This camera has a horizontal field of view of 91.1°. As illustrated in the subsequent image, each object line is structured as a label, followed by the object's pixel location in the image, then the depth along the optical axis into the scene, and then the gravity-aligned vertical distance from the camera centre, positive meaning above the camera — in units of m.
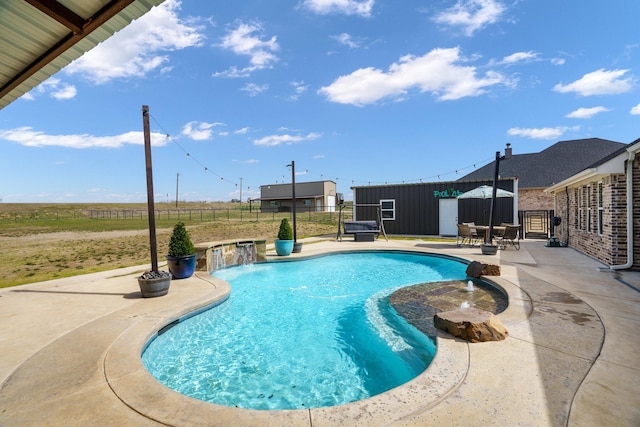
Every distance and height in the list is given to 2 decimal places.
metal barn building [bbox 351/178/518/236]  14.20 -0.09
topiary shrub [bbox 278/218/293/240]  10.60 -0.84
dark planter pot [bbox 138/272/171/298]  5.39 -1.33
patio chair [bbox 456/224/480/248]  11.77 -1.13
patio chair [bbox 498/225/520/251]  10.83 -1.10
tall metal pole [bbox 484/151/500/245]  10.11 +0.29
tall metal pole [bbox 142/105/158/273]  5.72 +0.84
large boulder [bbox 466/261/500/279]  6.73 -1.43
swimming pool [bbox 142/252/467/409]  3.34 -1.93
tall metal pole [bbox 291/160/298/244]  11.46 +1.33
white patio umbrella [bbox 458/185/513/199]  11.64 +0.40
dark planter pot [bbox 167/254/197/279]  6.85 -1.25
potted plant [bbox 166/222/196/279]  6.84 -1.00
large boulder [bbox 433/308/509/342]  3.45 -1.38
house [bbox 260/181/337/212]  38.91 +1.48
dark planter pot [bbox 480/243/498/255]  9.89 -1.43
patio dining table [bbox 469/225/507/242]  11.74 -1.08
